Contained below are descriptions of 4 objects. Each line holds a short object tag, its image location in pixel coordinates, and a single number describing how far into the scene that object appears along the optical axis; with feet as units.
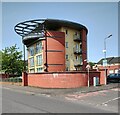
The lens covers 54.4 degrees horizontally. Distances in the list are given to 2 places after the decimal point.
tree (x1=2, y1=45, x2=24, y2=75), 88.48
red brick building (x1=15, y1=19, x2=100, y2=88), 69.90
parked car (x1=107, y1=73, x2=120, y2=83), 59.20
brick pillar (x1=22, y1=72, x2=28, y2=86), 56.68
